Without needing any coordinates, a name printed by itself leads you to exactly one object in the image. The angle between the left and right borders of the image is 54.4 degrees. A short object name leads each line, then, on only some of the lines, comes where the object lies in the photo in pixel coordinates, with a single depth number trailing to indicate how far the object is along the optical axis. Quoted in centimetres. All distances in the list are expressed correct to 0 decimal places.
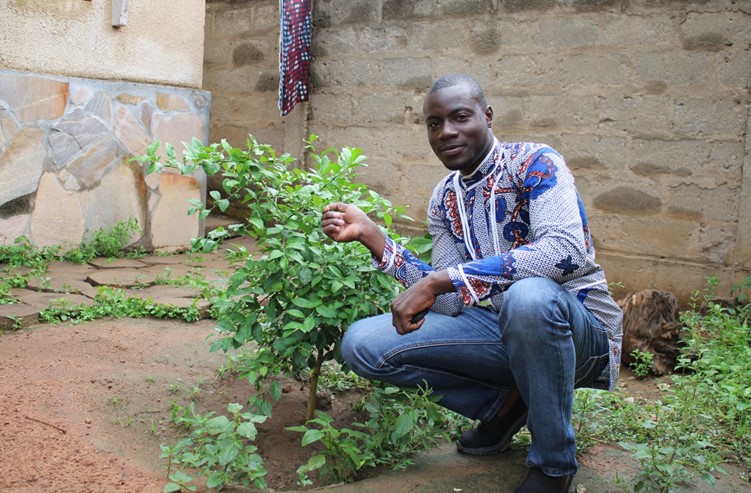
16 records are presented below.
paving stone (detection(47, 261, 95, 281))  445
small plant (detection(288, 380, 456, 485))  230
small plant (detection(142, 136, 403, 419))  244
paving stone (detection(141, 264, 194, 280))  467
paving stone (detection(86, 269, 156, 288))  436
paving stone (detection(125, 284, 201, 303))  417
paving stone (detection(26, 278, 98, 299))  407
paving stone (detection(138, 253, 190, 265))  511
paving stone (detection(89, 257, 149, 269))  480
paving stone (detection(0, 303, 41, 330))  349
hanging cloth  601
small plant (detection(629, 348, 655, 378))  387
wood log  398
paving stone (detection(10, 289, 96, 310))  377
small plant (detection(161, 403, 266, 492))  218
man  211
